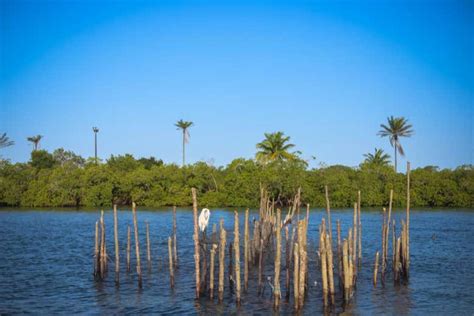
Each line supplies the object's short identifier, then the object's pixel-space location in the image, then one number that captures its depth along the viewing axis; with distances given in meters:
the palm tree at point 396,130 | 75.25
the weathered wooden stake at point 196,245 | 14.57
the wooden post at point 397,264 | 17.41
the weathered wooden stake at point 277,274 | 13.48
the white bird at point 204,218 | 21.76
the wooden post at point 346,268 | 14.14
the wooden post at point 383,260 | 17.13
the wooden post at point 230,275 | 16.57
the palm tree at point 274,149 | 68.75
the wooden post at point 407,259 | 17.21
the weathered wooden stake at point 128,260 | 18.66
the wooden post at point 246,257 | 15.26
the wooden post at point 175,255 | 17.68
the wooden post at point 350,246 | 14.89
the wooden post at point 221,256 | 14.58
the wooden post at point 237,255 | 14.18
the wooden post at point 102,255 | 17.50
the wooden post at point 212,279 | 14.61
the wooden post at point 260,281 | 16.80
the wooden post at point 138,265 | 16.76
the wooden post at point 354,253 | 15.86
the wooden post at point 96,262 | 18.48
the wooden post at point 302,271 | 13.44
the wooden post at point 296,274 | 13.29
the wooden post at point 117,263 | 17.16
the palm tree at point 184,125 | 86.56
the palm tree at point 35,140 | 104.75
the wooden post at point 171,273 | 16.23
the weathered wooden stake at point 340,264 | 16.08
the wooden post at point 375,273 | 17.03
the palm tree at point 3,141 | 70.31
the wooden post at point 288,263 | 15.59
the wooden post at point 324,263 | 13.68
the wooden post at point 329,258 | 13.93
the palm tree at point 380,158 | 81.50
